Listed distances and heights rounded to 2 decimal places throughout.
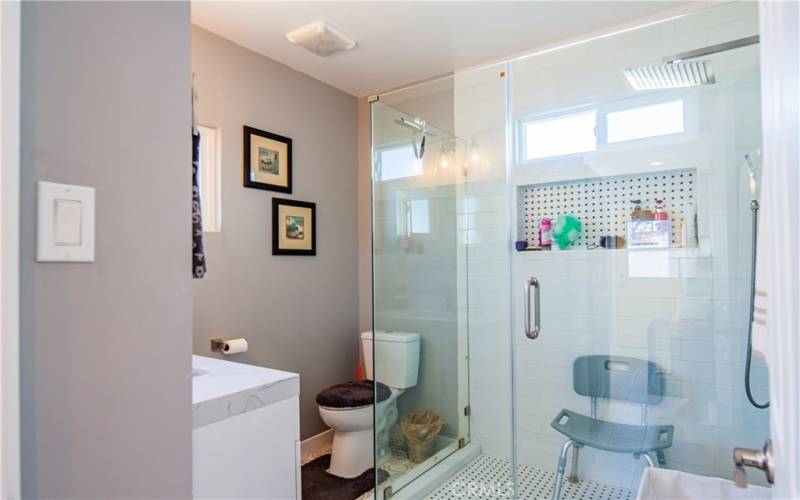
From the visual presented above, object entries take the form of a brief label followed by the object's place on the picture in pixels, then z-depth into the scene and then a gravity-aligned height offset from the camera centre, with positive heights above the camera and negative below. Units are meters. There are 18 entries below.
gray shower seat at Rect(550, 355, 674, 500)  2.04 -0.78
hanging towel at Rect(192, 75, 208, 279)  0.97 +0.06
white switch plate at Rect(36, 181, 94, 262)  0.64 +0.05
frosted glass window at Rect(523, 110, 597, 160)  2.33 +0.63
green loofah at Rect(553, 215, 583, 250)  2.35 +0.12
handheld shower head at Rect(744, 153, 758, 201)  1.88 +0.33
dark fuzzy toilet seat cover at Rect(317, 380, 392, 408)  2.44 -0.77
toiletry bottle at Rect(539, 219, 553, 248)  2.43 +0.11
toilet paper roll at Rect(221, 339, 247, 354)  2.33 -0.46
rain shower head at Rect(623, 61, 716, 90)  1.96 +0.80
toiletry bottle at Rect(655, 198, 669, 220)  2.12 +0.19
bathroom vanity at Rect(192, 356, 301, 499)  1.11 -0.48
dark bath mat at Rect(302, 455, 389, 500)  2.29 -1.21
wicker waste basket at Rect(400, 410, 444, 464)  2.55 -1.02
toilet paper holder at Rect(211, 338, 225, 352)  2.34 -0.45
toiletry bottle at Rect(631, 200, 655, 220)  2.16 +0.19
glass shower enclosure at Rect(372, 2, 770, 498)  1.98 +0.00
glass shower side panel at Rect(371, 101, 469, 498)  2.64 -0.13
